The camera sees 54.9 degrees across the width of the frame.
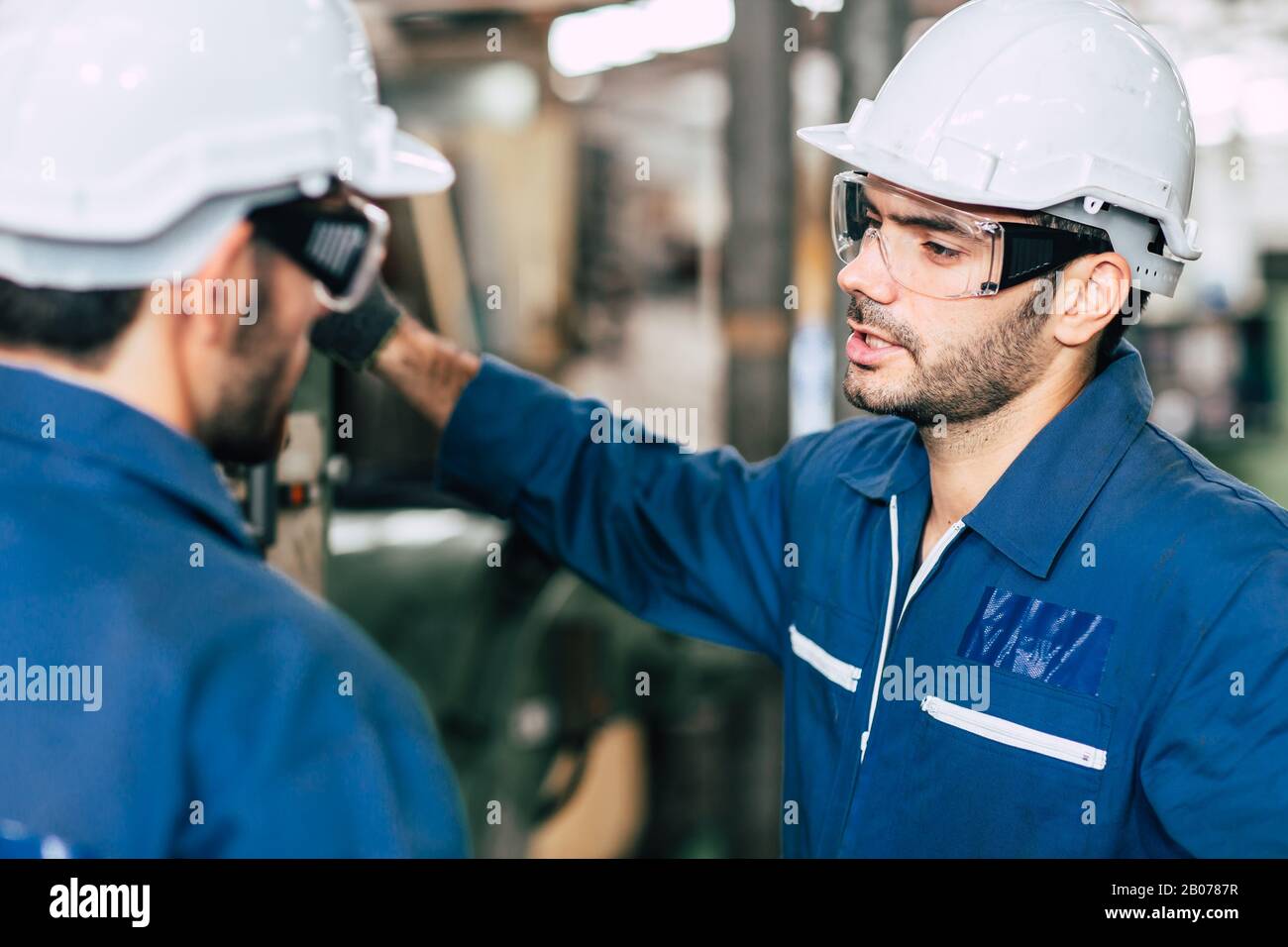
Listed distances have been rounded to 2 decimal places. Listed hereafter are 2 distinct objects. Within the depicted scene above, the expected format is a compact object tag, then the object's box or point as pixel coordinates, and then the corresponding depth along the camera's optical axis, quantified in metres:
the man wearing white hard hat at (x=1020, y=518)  1.41
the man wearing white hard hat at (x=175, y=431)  0.95
